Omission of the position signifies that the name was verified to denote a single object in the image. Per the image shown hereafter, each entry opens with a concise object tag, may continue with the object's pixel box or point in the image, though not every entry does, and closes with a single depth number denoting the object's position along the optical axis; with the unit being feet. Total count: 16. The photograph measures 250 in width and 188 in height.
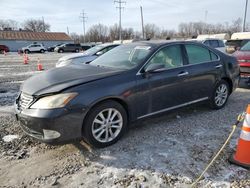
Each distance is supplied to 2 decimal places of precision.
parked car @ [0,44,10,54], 122.83
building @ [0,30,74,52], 171.83
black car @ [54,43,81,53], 128.98
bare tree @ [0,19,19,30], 295.48
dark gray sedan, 10.21
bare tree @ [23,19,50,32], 294.25
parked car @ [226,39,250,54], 42.73
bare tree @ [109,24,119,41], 280.92
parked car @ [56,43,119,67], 32.29
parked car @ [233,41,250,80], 23.27
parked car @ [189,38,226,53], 47.42
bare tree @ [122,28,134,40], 286.17
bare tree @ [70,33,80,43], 311.58
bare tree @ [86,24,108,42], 288.30
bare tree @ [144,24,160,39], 282.17
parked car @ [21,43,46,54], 126.52
